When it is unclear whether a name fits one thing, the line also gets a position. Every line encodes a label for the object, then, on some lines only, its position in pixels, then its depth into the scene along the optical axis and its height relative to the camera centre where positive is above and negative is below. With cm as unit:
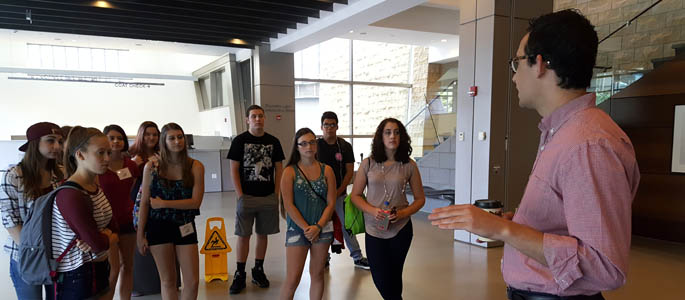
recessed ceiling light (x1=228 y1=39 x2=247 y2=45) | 906 +187
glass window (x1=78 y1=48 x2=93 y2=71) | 1141 +183
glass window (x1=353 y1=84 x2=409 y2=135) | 1249 +46
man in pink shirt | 86 -17
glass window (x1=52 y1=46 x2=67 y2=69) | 1113 +186
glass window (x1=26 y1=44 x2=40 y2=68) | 1074 +186
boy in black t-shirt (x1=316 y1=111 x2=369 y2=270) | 416 -43
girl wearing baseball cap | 215 -38
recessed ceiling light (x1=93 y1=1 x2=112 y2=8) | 621 +191
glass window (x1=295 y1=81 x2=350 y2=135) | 1191 +53
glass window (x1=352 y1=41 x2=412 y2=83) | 1235 +193
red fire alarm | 511 +38
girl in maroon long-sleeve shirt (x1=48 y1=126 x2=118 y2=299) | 180 -51
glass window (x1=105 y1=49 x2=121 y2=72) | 1166 +185
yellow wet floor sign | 390 -139
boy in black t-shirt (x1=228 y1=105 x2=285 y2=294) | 373 -71
